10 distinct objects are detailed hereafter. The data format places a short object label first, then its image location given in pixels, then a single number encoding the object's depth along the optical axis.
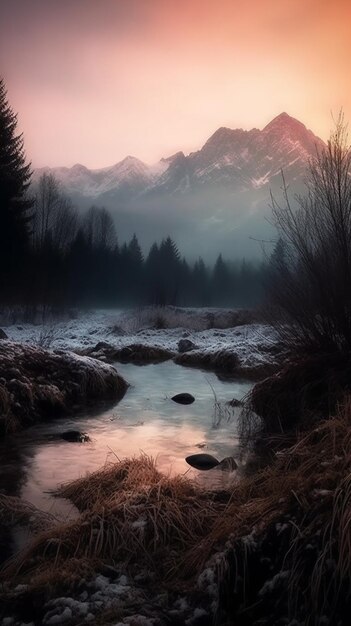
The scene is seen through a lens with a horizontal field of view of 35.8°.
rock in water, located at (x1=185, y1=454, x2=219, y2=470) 7.40
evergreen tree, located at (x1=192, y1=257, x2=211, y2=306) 100.38
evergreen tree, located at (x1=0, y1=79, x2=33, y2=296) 33.03
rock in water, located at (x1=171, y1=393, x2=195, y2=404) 12.73
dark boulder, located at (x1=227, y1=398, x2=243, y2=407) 12.00
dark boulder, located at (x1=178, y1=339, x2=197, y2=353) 23.38
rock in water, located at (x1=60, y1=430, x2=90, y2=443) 8.88
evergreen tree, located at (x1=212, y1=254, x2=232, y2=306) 108.94
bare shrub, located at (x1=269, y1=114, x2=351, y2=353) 9.50
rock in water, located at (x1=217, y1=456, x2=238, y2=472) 7.29
